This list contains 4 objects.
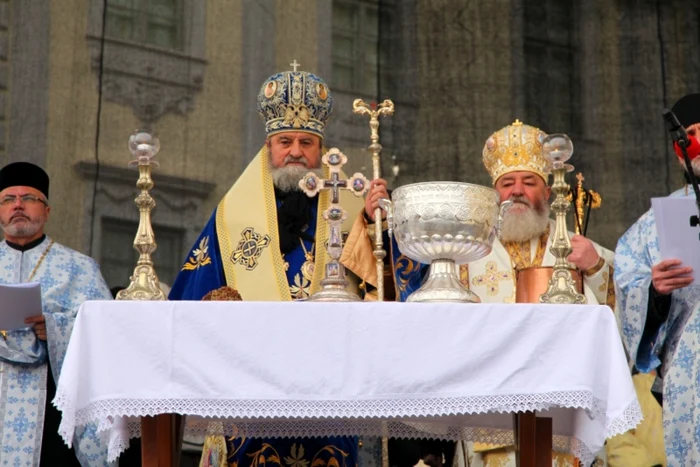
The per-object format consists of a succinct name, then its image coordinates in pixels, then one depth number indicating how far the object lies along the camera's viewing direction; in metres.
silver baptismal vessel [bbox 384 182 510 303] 10.00
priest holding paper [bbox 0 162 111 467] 13.30
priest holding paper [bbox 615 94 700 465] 11.48
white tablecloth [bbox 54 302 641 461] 9.24
